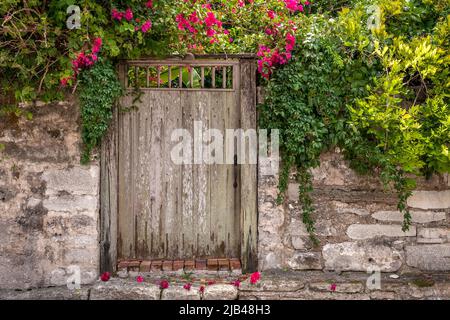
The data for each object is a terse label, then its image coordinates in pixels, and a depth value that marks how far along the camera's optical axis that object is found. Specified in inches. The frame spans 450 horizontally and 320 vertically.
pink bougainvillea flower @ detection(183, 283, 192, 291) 138.6
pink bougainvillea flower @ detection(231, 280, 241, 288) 141.6
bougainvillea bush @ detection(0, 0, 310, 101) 128.3
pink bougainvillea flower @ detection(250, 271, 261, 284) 141.1
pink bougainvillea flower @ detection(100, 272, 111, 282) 143.9
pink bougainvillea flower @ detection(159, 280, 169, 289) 139.1
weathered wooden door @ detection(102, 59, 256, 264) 150.6
